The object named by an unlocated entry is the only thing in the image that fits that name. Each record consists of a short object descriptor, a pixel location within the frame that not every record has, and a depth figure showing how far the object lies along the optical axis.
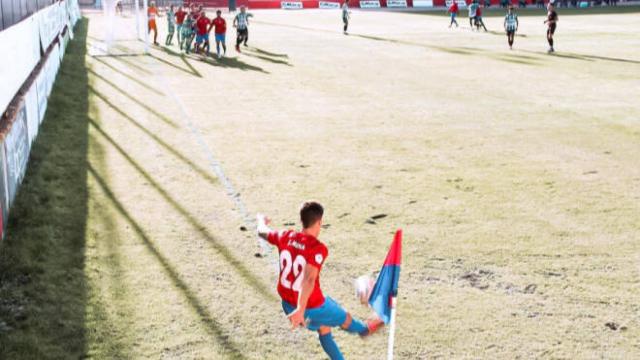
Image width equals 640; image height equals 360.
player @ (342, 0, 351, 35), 40.37
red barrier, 69.88
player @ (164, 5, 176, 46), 35.44
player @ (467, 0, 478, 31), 43.00
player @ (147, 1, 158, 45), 35.69
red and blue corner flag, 5.98
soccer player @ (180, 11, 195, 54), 32.00
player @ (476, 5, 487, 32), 42.62
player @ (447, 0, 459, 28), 45.36
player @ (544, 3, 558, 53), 30.64
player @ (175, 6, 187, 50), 34.62
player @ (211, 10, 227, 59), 29.20
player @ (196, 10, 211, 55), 30.86
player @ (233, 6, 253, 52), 31.94
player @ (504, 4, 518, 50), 32.19
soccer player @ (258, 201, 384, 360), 5.52
